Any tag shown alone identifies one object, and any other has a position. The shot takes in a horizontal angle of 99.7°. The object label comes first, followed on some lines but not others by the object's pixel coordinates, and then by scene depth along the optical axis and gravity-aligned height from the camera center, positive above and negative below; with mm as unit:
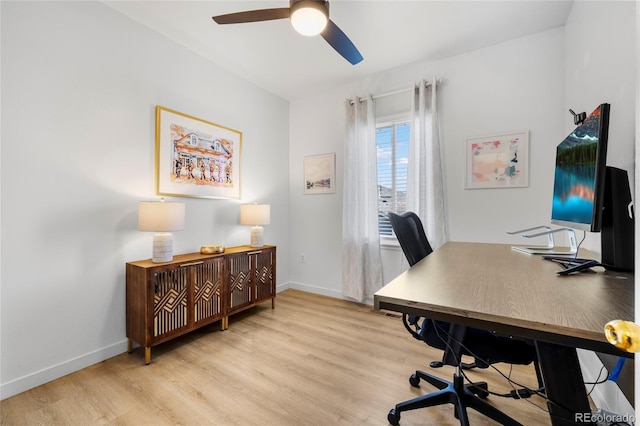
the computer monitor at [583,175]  830 +128
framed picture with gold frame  2387 +517
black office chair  1133 -603
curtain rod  2827 +1301
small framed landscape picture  3471 +468
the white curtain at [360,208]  3107 +13
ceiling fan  1558 +1155
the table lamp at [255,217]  2906 -82
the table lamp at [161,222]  2016 -92
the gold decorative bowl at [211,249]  2509 -375
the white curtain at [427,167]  2709 +433
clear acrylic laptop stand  1414 -235
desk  583 -242
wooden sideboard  1973 -692
